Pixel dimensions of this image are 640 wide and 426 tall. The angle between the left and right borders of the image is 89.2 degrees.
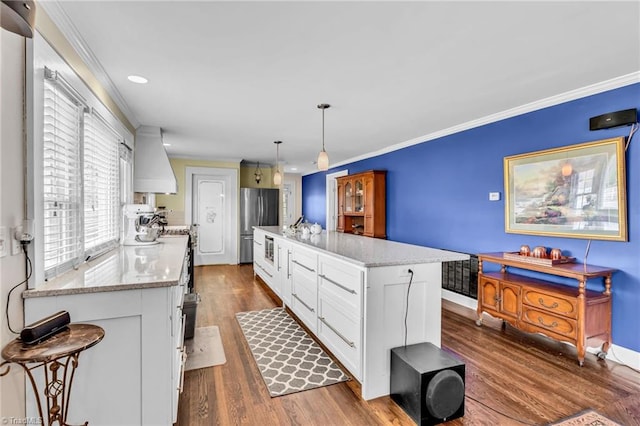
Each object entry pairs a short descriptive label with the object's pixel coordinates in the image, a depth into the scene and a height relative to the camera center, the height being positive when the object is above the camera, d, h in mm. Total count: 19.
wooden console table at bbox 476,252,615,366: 2627 -813
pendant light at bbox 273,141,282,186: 5234 +573
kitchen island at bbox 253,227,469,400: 2150 -638
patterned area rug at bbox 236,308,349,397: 2387 -1230
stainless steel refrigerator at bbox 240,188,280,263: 7172 +6
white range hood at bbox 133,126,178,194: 3914 +600
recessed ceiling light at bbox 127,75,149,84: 2676 +1127
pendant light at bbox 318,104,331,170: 3631 +589
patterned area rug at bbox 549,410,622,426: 1937 -1259
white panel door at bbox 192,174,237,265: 6957 -102
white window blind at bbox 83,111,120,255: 2396 +247
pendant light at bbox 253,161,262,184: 7629 +926
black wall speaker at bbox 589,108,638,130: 2580 +773
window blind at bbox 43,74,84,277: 1717 +209
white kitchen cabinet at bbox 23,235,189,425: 1543 -659
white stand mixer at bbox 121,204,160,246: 3117 -118
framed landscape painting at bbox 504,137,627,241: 2703 +199
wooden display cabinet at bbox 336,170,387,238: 5793 +181
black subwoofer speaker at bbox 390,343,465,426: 1903 -1045
